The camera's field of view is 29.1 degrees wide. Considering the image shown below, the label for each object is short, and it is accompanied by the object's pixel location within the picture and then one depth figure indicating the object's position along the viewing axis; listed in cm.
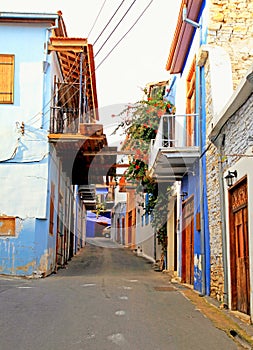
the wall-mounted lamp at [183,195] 1392
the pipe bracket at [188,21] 1196
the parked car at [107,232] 5266
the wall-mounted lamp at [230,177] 848
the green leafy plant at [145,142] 1695
